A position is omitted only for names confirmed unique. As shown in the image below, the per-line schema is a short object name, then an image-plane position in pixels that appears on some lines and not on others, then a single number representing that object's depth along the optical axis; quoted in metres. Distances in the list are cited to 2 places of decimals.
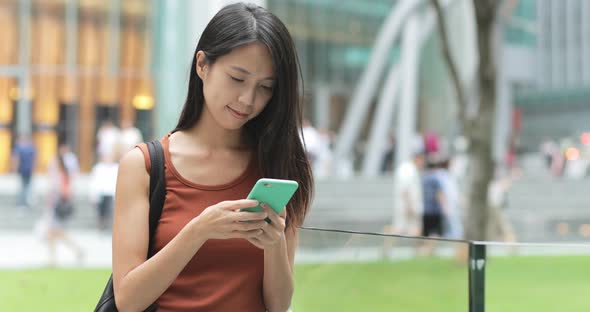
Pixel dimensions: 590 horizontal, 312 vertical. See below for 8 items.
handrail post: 2.23
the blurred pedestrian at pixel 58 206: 10.43
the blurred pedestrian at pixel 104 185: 13.81
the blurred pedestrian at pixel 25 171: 17.66
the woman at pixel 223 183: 1.81
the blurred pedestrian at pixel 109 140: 14.19
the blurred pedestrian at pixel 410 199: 11.30
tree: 10.27
